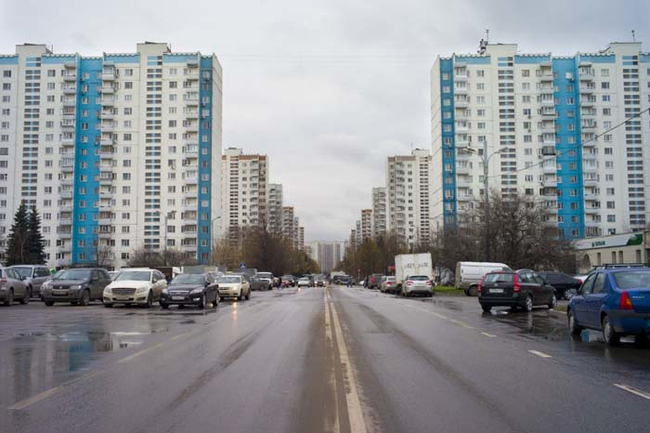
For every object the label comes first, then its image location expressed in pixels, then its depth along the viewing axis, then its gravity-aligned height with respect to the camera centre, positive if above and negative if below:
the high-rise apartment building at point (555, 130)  102.00 +22.59
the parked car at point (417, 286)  40.97 -1.95
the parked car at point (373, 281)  73.01 -3.01
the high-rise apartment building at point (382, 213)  195.12 +14.93
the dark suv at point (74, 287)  25.44 -1.27
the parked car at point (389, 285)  51.50 -2.38
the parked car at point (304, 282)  78.38 -3.22
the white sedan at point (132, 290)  24.44 -1.34
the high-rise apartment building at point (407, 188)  174.50 +21.12
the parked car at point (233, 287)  33.78 -1.66
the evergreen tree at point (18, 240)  78.19 +2.49
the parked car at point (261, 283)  61.69 -2.63
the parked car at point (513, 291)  22.14 -1.25
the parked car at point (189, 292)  23.78 -1.37
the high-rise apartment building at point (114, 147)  103.69 +19.77
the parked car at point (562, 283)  34.97 -1.50
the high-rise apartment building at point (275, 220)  113.88 +7.44
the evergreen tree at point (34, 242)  80.75 +2.32
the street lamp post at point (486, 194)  39.10 +4.24
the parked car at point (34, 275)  30.28 -0.87
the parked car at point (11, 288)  25.64 -1.34
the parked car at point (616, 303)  11.38 -0.94
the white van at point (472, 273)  43.44 -1.13
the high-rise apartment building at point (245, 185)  166.88 +20.98
